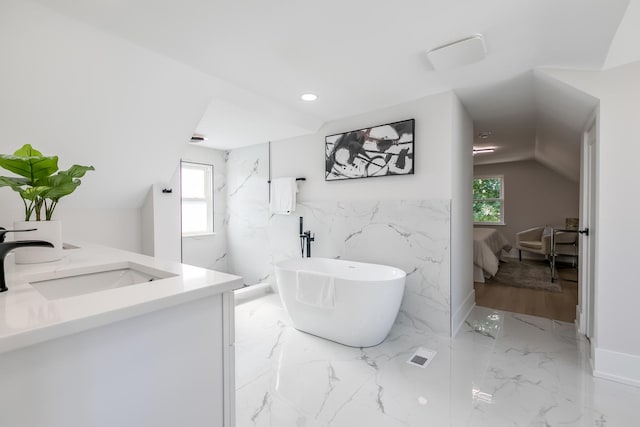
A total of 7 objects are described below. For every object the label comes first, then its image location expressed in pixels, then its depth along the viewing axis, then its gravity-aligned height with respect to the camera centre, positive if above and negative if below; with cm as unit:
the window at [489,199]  656 +24
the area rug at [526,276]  414 -105
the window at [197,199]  425 +15
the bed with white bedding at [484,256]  420 -67
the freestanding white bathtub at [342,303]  227 -77
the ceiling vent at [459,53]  179 +102
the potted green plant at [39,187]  116 +9
